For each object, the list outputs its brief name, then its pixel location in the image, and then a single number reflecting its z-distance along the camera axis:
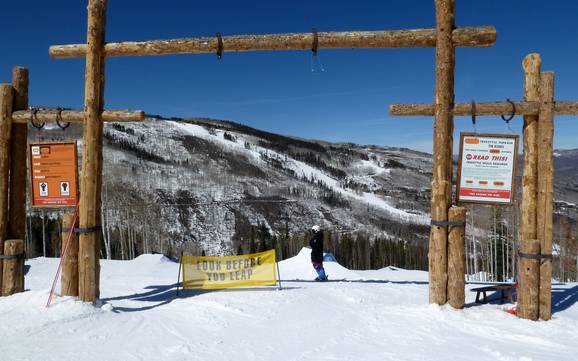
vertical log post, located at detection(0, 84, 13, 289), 7.87
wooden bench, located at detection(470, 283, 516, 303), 7.92
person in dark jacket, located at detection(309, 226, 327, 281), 11.45
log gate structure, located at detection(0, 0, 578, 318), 6.95
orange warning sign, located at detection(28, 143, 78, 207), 7.81
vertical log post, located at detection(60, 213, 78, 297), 7.41
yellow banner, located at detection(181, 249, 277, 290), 9.21
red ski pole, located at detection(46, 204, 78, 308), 7.36
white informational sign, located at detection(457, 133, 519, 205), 7.11
